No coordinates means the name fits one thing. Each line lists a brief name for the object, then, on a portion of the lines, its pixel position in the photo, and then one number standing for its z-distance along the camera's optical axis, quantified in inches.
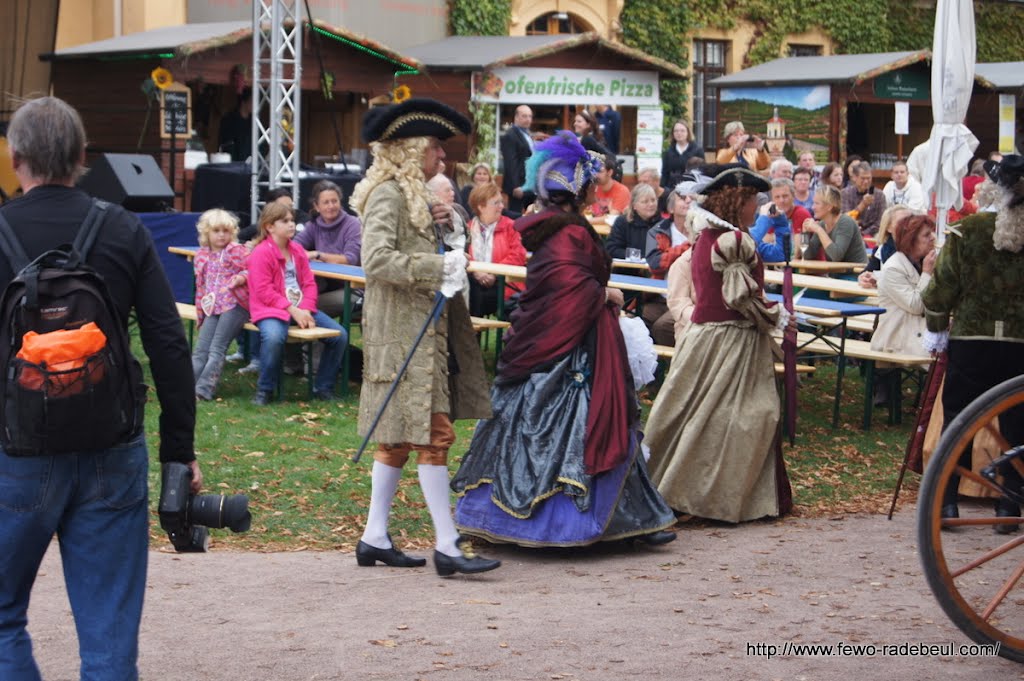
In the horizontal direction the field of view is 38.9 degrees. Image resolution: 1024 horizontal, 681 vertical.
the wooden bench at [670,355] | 375.2
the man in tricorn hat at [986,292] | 256.4
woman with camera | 658.2
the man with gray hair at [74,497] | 138.0
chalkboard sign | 685.9
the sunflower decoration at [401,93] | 807.1
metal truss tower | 578.2
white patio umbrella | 352.8
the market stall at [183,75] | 714.8
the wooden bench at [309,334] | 382.6
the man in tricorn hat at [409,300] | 231.0
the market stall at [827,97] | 948.0
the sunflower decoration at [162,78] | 703.1
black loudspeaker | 540.7
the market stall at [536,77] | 871.1
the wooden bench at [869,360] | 366.0
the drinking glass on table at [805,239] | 507.9
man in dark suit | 698.2
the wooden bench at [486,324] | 409.1
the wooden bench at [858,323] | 412.8
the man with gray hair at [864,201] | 650.2
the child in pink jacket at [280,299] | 384.8
